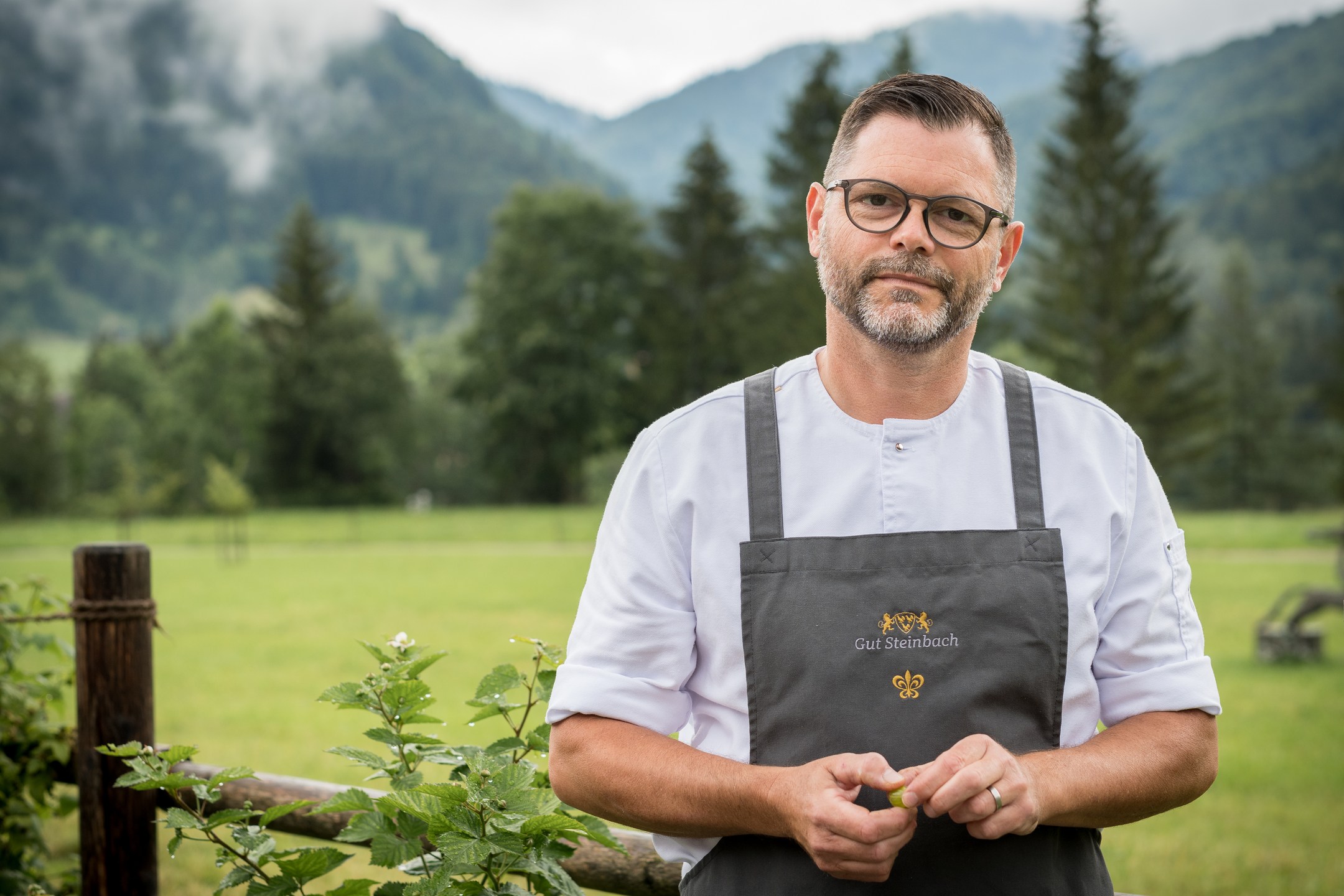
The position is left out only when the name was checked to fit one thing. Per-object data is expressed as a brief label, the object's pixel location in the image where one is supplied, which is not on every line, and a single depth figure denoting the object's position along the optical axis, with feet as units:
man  5.71
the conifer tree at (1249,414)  191.31
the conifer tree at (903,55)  119.34
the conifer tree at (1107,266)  132.16
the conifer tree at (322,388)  189.88
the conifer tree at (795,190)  139.03
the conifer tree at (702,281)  156.56
